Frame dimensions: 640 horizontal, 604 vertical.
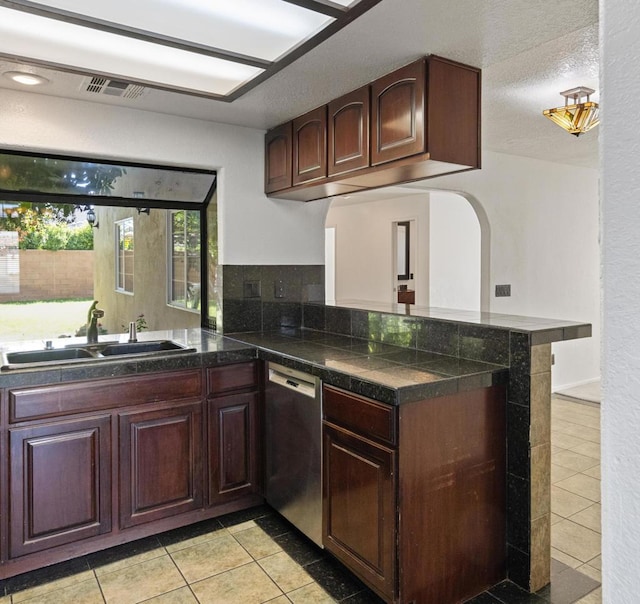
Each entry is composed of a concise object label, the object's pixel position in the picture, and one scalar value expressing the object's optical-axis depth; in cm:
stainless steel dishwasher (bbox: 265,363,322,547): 237
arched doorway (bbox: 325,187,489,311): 621
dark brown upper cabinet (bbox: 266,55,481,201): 224
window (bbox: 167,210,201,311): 378
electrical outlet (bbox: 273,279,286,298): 346
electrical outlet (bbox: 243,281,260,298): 336
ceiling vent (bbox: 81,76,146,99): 243
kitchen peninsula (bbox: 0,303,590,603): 197
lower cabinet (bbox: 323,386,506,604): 193
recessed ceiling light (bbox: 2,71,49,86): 235
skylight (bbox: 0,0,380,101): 178
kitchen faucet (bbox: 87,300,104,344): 289
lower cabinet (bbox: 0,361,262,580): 223
